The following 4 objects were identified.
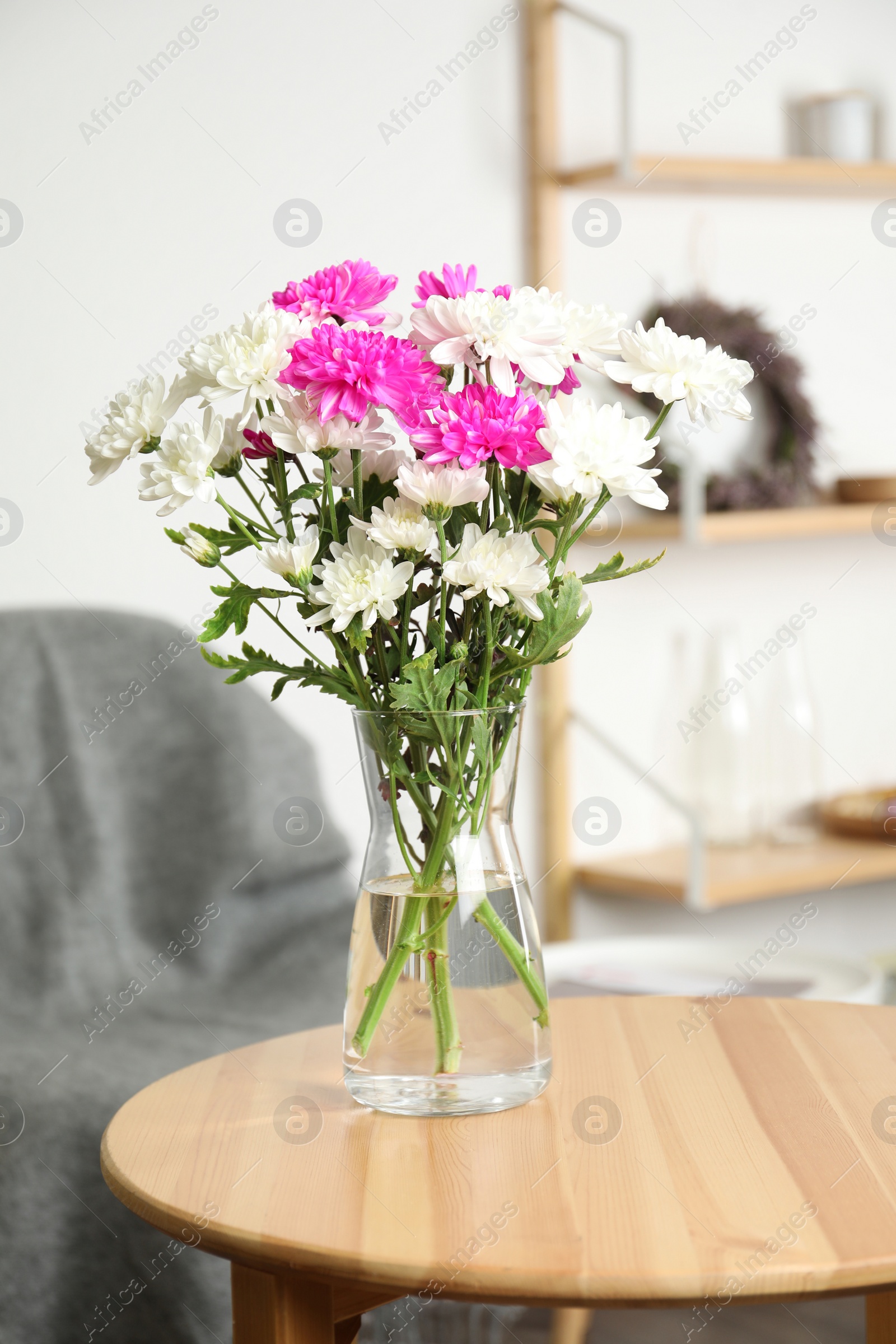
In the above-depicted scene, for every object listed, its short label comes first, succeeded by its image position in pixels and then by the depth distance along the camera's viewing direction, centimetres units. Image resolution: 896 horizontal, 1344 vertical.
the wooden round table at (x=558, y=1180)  132
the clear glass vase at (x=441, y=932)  145
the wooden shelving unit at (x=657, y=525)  260
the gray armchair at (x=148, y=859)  209
